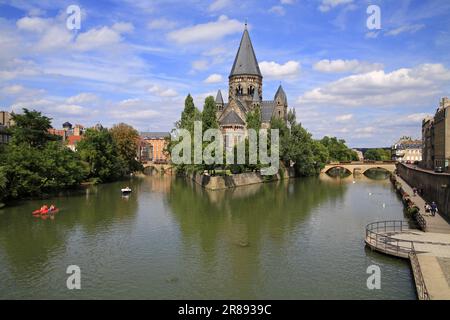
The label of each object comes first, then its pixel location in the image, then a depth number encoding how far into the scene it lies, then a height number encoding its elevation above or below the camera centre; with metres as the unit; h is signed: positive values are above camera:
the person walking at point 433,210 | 33.75 -4.31
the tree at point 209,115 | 68.38 +6.58
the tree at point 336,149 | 129.25 +2.03
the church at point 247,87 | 107.31 +17.74
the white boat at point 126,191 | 57.47 -4.77
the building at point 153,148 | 156.00 +2.90
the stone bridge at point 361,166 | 104.88 -2.54
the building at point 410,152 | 161.75 +1.48
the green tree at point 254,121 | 75.76 +6.21
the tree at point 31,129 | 55.31 +3.58
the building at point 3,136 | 68.70 +3.34
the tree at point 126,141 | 87.02 +3.02
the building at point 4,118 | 80.91 +7.19
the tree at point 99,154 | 70.25 +0.25
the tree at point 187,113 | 77.64 +8.17
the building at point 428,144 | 73.00 +2.16
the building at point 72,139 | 119.27 +4.84
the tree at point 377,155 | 179.00 +0.28
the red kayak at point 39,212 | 39.04 -5.19
